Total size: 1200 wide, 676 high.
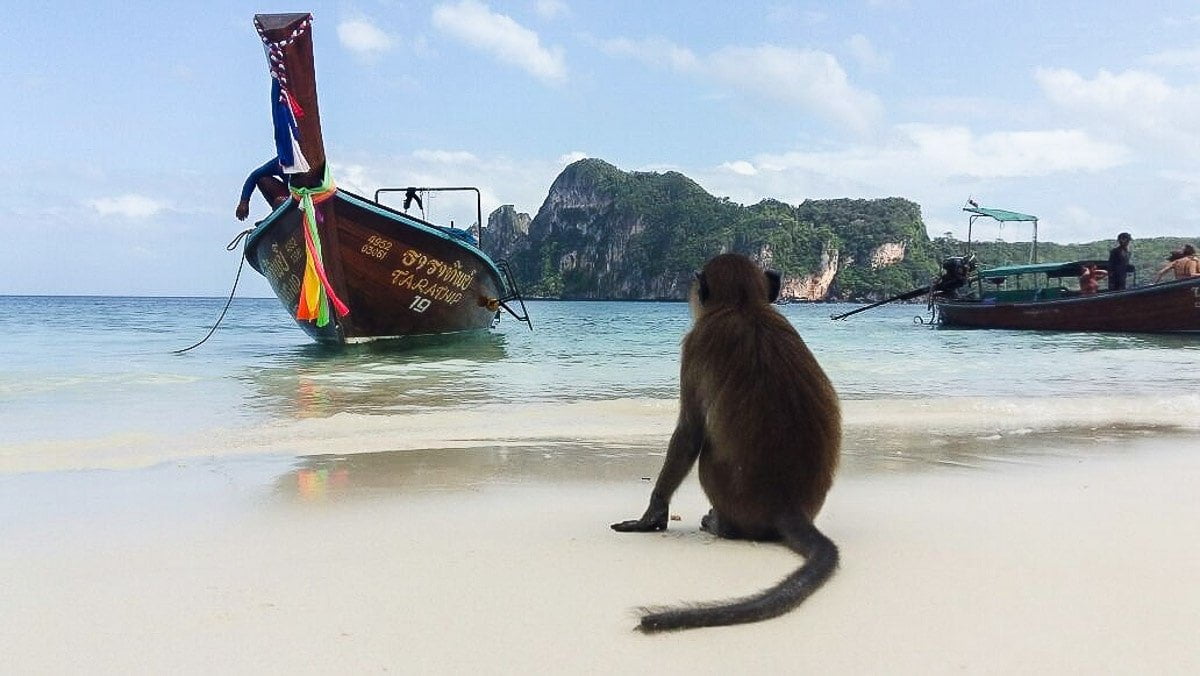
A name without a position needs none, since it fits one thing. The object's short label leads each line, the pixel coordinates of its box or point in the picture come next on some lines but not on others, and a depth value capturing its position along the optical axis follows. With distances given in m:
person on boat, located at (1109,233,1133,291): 19.25
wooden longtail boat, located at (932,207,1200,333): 18.11
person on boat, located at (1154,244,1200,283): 18.53
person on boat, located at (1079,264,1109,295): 20.94
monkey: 2.71
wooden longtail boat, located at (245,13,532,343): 11.50
